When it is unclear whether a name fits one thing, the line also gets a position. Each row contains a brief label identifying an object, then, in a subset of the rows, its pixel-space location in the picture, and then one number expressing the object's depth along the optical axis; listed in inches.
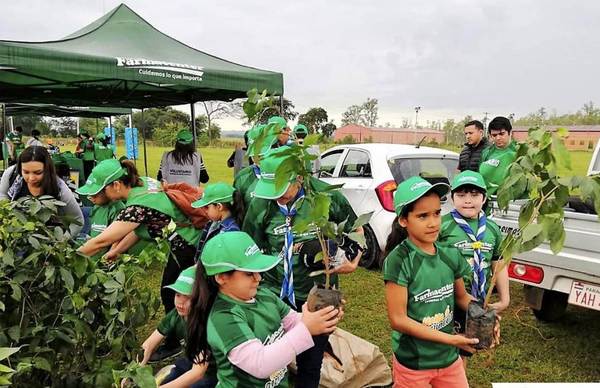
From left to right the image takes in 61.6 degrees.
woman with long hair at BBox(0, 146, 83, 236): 133.9
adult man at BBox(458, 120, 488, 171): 213.3
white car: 219.5
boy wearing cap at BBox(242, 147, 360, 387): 104.2
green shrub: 64.2
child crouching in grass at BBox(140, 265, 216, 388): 89.0
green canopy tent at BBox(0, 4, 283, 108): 209.3
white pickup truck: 124.2
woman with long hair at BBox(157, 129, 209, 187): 247.6
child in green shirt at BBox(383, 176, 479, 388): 80.1
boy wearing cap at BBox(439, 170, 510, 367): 105.6
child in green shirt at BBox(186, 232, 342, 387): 62.4
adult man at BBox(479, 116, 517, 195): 173.0
